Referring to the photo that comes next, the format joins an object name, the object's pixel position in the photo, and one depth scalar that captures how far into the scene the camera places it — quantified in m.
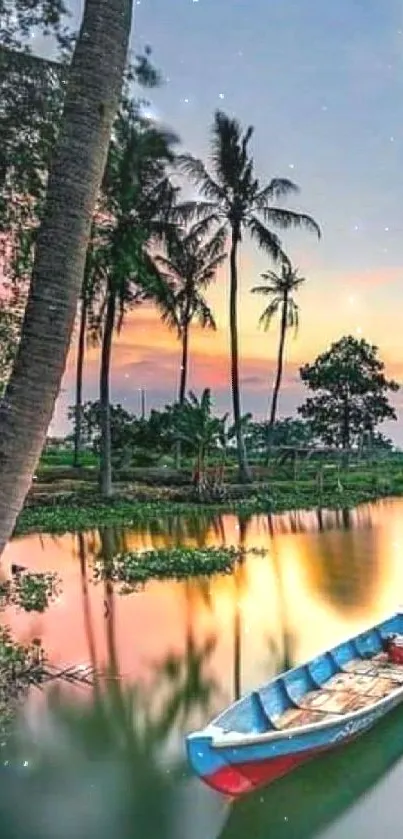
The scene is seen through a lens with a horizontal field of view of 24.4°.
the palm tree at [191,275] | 25.72
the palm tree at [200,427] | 24.77
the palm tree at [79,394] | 26.28
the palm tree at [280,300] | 31.09
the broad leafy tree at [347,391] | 40.53
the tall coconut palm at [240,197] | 24.98
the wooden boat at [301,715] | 5.25
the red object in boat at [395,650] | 7.68
